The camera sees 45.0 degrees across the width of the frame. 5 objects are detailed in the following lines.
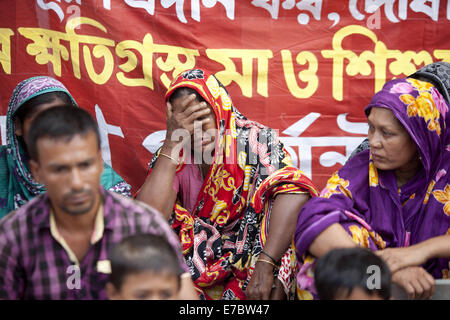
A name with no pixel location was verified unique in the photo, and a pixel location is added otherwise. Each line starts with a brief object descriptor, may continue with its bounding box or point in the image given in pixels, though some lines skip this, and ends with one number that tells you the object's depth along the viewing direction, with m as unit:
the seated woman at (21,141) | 3.03
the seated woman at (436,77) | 3.19
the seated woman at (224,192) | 3.00
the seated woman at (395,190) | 2.66
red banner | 3.83
